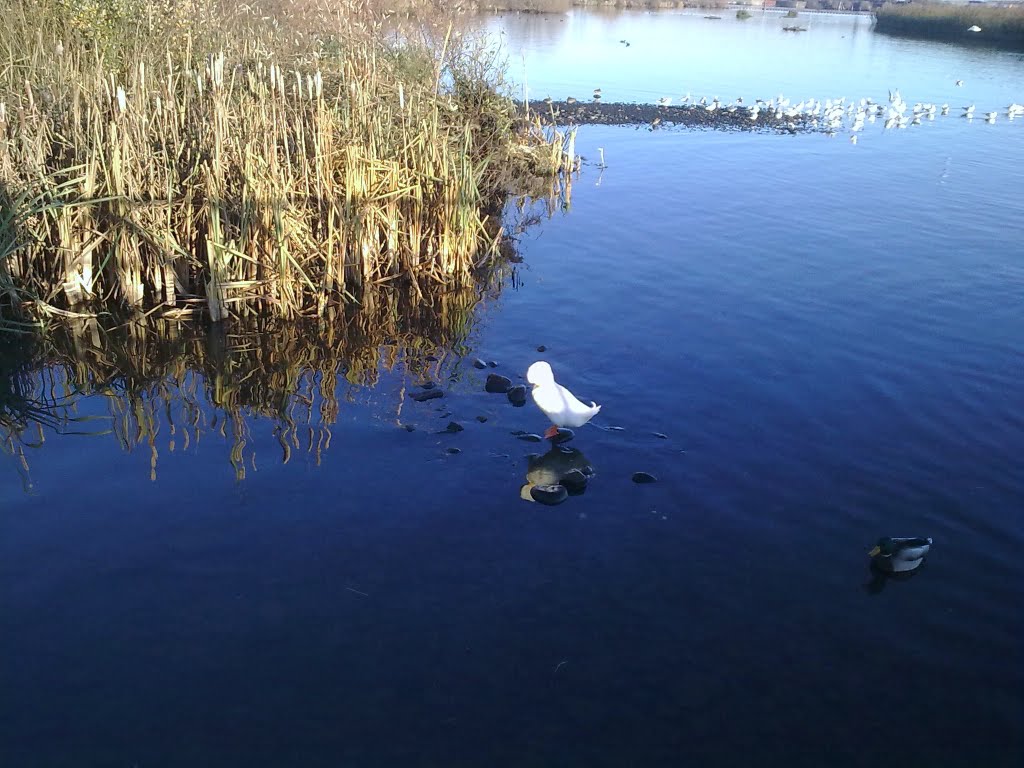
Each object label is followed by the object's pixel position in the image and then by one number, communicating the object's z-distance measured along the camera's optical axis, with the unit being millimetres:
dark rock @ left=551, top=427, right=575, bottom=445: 6988
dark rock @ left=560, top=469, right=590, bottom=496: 6430
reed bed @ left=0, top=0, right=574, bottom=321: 8562
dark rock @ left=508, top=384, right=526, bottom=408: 7739
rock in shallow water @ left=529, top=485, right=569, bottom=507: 6285
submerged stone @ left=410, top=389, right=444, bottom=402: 7832
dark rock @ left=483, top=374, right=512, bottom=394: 7996
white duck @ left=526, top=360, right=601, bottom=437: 6742
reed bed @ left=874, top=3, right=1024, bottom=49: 43094
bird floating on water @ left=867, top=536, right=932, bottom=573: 5461
